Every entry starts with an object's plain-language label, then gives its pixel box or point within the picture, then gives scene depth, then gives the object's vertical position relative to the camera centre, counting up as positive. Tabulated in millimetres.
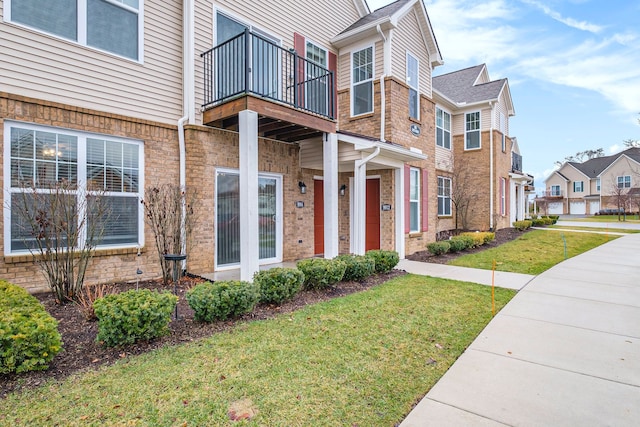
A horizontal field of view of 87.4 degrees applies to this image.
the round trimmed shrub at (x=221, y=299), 4418 -1166
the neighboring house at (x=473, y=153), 16250 +3025
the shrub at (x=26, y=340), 2955 -1151
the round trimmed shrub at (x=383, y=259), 7590 -1086
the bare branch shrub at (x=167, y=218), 6574 -88
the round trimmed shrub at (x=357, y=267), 6863 -1134
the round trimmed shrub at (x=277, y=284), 5281 -1141
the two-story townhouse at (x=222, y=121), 5492 +1930
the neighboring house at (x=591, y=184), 39750 +3458
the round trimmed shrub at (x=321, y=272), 6113 -1104
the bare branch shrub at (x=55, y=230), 5141 -248
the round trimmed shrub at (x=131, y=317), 3631 -1140
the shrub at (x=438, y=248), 10134 -1108
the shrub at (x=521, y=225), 18219 -786
